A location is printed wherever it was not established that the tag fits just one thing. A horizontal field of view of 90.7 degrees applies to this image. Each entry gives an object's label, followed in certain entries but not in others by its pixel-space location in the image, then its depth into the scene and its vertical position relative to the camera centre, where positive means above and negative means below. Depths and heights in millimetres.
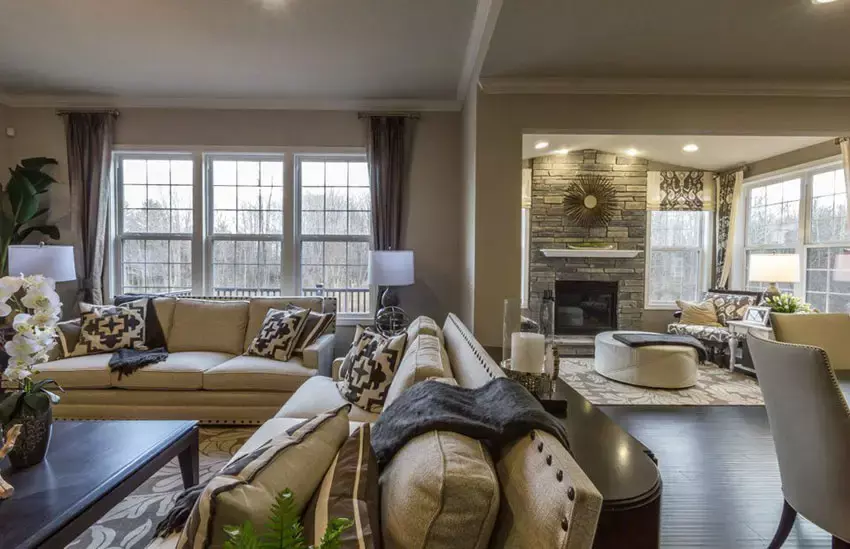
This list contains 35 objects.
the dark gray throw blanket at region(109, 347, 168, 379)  2881 -694
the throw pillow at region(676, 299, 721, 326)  5133 -569
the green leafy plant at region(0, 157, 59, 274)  3777 +527
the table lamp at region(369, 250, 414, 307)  3621 -37
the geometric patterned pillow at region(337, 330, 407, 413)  2158 -577
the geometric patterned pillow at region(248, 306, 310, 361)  3152 -555
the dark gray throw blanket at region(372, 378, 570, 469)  907 -352
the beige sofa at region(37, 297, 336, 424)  2855 -881
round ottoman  3902 -928
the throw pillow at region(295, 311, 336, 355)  3241 -518
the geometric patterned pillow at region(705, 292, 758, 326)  4918 -446
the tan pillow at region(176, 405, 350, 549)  725 -422
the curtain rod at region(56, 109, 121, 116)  4105 +1456
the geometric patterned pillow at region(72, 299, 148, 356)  3174 -527
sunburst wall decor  5828 +920
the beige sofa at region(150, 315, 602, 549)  669 -410
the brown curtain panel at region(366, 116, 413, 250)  4145 +904
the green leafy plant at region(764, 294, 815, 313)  4285 -372
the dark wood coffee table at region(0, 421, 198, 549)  1296 -798
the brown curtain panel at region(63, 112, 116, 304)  4102 +780
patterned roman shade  5930 +1088
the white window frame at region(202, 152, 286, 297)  4332 +302
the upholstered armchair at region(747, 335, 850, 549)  1410 -575
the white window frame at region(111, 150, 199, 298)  4281 +330
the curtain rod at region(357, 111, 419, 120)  4148 +1482
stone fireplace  5867 +412
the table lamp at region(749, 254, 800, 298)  4367 -5
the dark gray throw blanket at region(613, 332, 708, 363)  3977 -705
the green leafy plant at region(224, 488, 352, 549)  565 -381
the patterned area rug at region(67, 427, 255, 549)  1813 -1200
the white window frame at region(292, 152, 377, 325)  4332 +272
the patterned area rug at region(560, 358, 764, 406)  3607 -1146
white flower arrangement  1430 -234
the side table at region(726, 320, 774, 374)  4495 -739
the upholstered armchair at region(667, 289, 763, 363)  4801 -632
